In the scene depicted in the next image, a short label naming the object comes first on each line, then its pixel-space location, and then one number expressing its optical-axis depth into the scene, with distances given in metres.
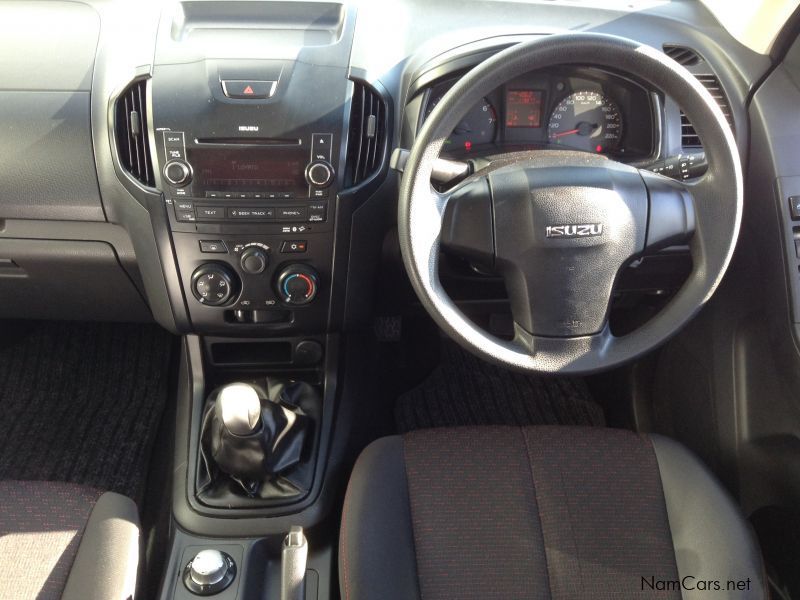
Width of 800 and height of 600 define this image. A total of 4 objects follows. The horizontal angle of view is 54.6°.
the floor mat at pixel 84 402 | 1.79
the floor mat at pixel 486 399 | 1.97
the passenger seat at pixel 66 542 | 1.00
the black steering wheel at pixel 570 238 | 1.04
